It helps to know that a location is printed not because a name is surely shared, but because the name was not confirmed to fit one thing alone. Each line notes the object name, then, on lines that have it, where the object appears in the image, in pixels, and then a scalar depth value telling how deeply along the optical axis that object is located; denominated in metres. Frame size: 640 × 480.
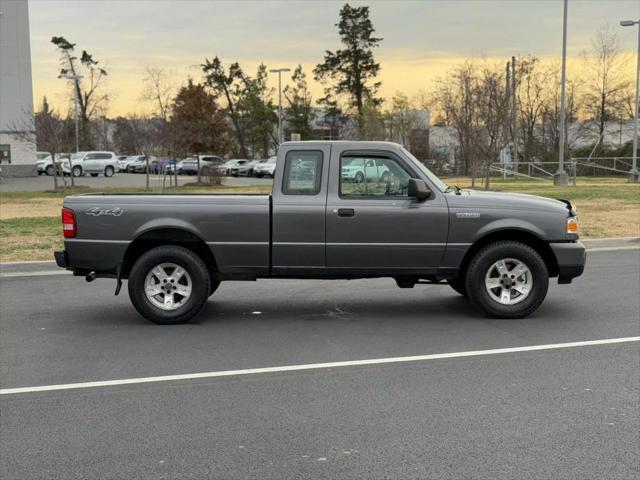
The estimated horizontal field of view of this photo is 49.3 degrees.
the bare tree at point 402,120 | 58.06
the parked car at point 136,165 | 57.94
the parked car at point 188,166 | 53.69
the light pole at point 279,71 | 54.35
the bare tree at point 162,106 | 54.59
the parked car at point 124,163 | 59.06
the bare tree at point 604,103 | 51.66
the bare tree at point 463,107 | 33.88
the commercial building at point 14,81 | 44.91
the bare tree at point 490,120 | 33.22
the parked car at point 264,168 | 50.97
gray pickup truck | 7.28
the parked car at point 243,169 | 54.59
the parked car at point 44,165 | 49.59
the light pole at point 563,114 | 31.08
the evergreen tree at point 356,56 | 71.25
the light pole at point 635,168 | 37.00
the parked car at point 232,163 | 55.28
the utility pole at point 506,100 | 36.60
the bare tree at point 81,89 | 72.38
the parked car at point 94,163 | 48.94
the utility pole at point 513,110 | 42.81
